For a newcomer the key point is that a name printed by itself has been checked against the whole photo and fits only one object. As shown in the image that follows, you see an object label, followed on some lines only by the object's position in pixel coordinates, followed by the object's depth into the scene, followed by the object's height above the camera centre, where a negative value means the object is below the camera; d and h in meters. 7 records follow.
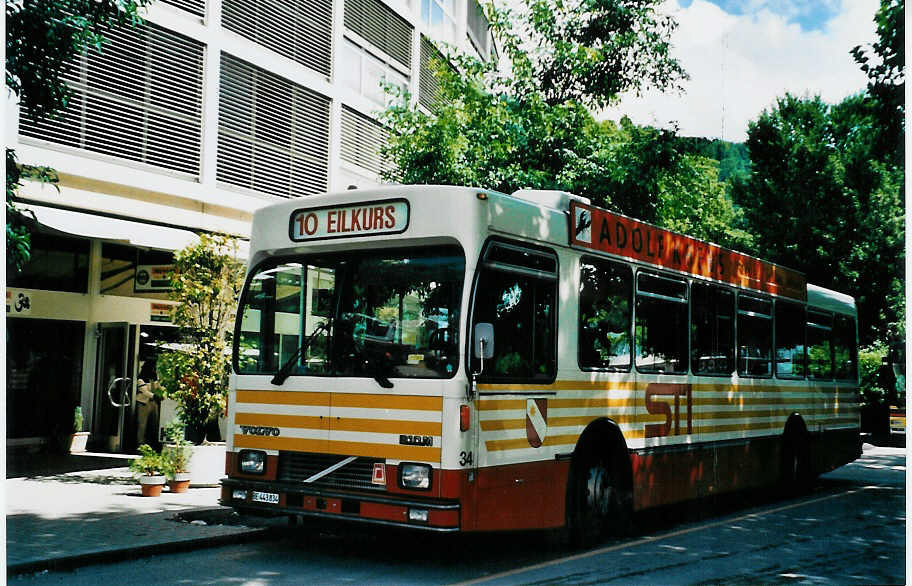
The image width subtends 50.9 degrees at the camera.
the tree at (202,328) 13.44 +0.76
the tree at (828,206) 28.16 +5.86
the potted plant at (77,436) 16.84 -1.01
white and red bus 7.41 +0.21
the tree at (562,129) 16.89 +4.71
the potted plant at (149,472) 11.84 -1.13
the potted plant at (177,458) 12.25 -0.98
